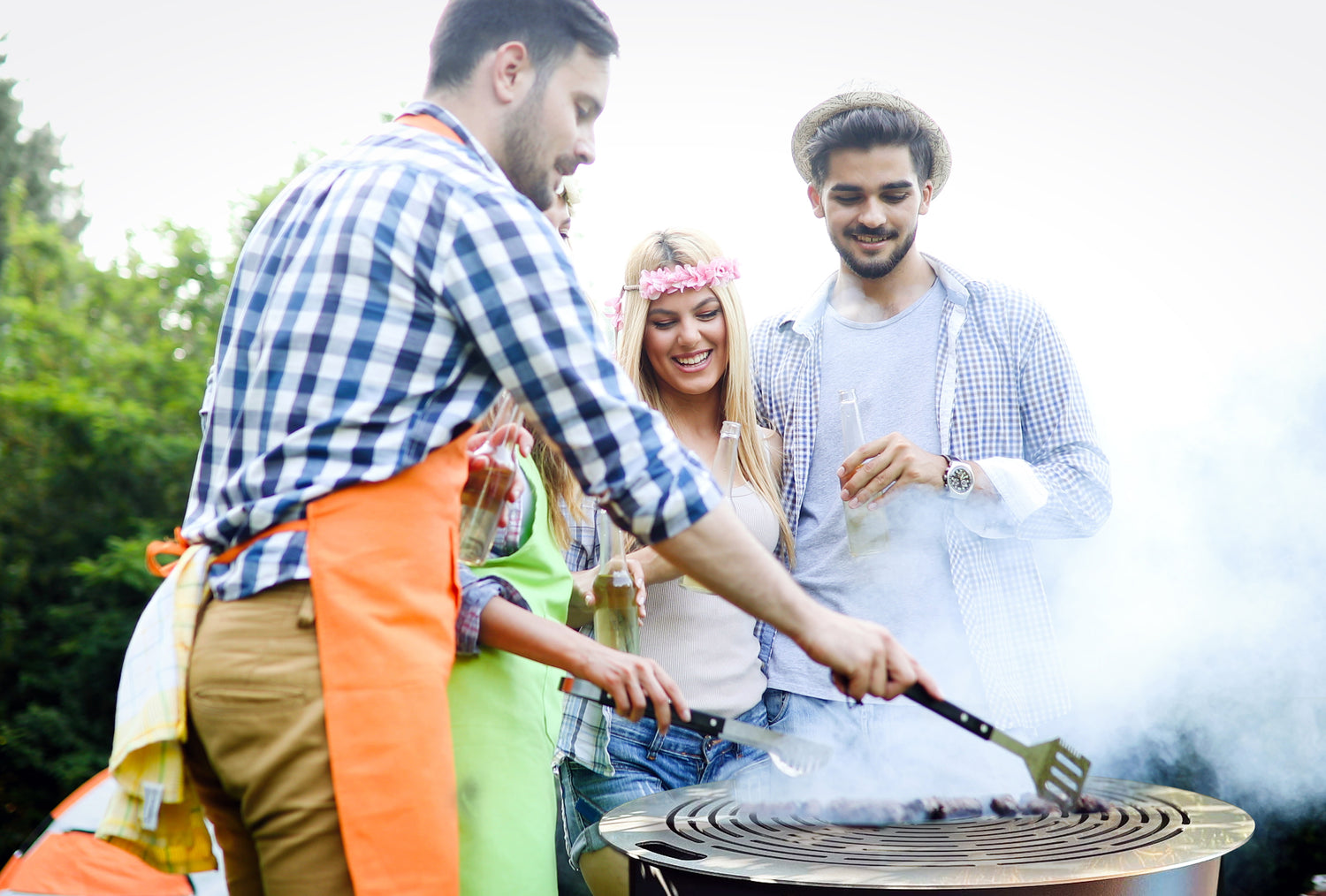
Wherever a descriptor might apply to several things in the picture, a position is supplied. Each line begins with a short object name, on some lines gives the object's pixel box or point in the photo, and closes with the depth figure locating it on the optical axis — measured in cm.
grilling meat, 222
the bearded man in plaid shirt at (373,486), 142
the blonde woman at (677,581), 267
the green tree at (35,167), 1147
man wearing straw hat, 273
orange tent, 304
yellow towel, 148
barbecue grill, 173
